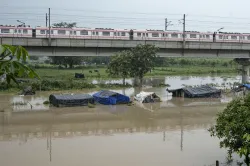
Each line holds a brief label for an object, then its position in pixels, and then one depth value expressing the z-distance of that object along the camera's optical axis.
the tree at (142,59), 40.41
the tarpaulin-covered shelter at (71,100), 26.78
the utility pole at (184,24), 45.34
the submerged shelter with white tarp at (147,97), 30.03
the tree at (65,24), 103.40
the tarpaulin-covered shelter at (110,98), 28.50
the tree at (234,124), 10.90
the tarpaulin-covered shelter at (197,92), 32.53
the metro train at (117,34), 41.69
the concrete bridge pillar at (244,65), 45.03
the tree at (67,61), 70.24
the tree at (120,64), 40.56
